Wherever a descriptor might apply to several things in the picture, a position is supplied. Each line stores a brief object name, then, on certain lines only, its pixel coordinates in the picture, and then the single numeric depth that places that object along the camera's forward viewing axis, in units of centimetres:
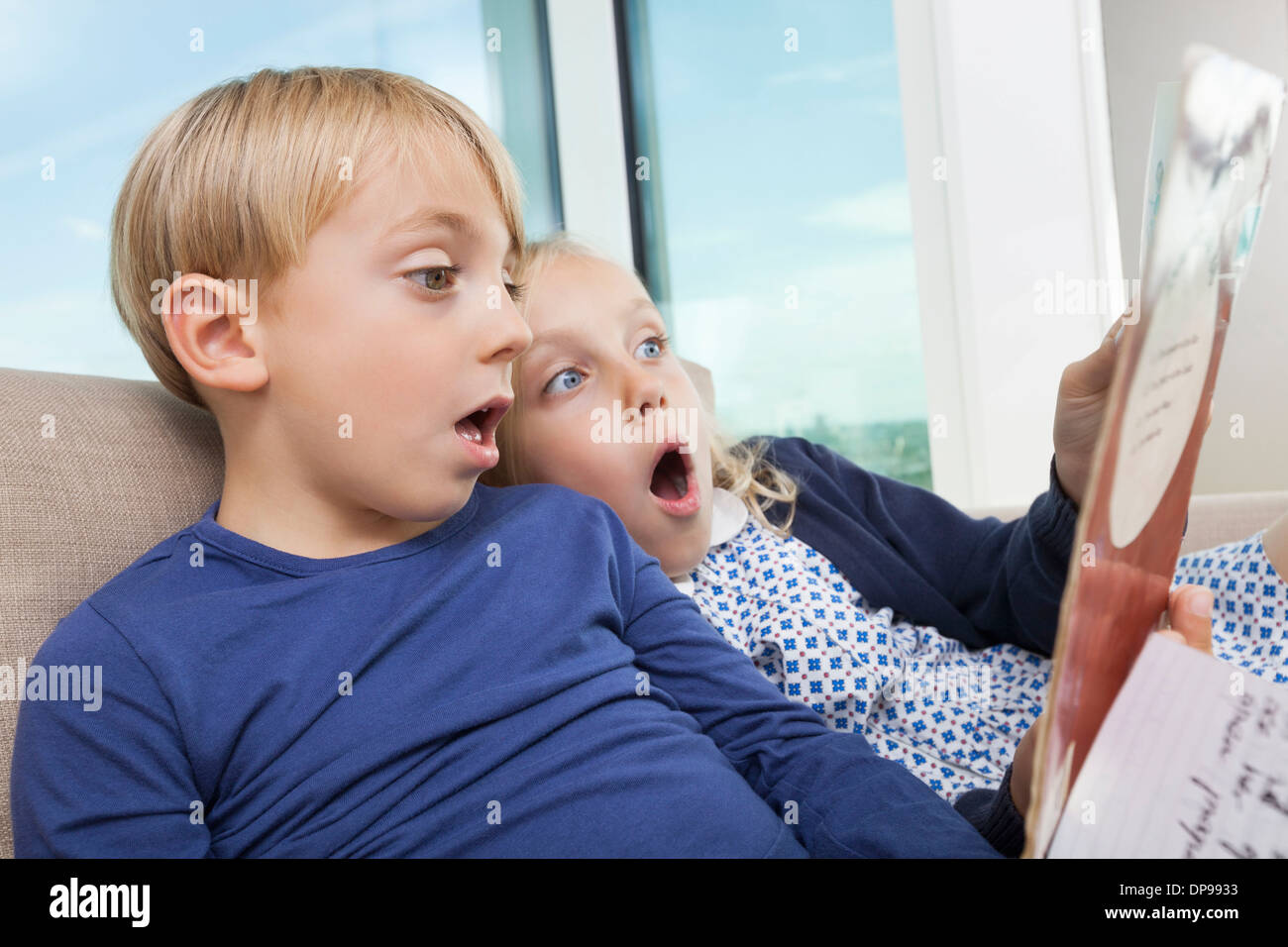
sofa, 68
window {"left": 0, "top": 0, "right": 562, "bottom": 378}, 171
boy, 61
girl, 92
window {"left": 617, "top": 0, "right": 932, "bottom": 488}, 276
